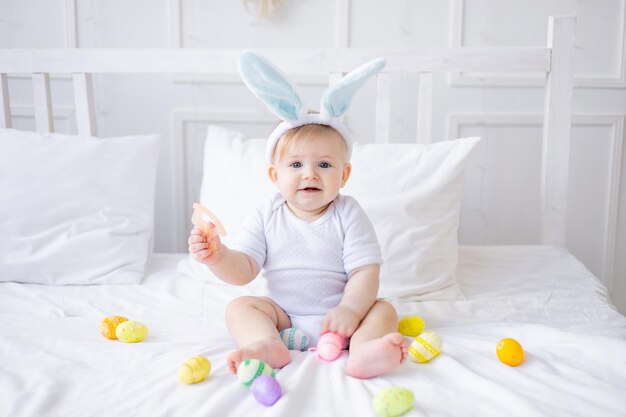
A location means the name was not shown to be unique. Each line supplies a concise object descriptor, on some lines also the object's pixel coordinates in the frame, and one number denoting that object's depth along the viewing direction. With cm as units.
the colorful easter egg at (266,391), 79
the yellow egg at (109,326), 107
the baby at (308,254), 101
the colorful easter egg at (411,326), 109
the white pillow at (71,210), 142
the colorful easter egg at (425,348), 93
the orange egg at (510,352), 92
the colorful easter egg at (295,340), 103
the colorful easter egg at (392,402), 75
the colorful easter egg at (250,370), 83
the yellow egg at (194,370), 85
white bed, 82
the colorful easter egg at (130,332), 103
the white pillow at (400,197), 135
